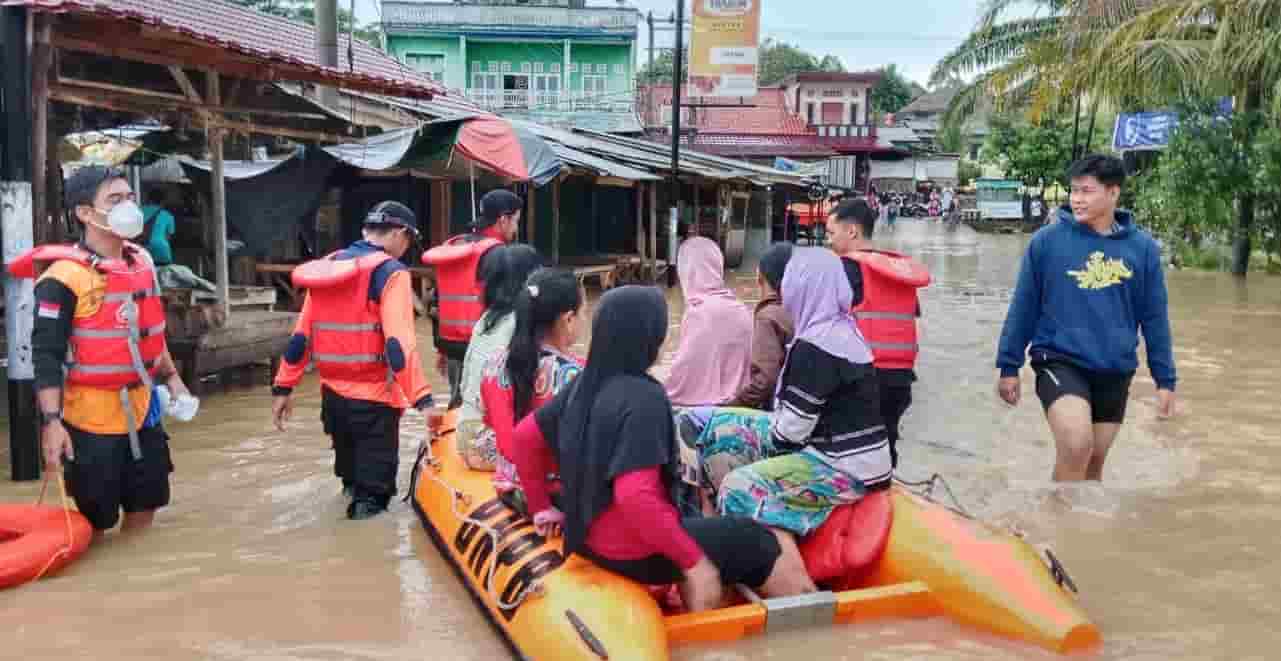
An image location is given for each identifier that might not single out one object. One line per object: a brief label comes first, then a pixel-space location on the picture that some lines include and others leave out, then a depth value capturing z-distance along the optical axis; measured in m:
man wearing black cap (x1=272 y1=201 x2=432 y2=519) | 5.28
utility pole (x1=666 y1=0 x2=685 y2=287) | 15.52
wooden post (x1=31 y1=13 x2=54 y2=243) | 6.33
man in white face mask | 4.68
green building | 36.62
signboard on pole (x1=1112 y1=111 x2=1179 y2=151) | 22.58
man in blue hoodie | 5.23
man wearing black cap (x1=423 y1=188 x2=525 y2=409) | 6.73
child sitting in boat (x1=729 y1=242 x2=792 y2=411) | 5.20
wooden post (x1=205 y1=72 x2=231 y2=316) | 9.34
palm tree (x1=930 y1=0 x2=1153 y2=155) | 18.70
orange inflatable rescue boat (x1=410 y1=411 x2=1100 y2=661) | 3.74
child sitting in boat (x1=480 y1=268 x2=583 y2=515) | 4.05
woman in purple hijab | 4.14
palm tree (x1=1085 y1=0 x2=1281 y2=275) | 16.19
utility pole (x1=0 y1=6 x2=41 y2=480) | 6.00
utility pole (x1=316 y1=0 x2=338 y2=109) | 14.51
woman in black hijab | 3.55
